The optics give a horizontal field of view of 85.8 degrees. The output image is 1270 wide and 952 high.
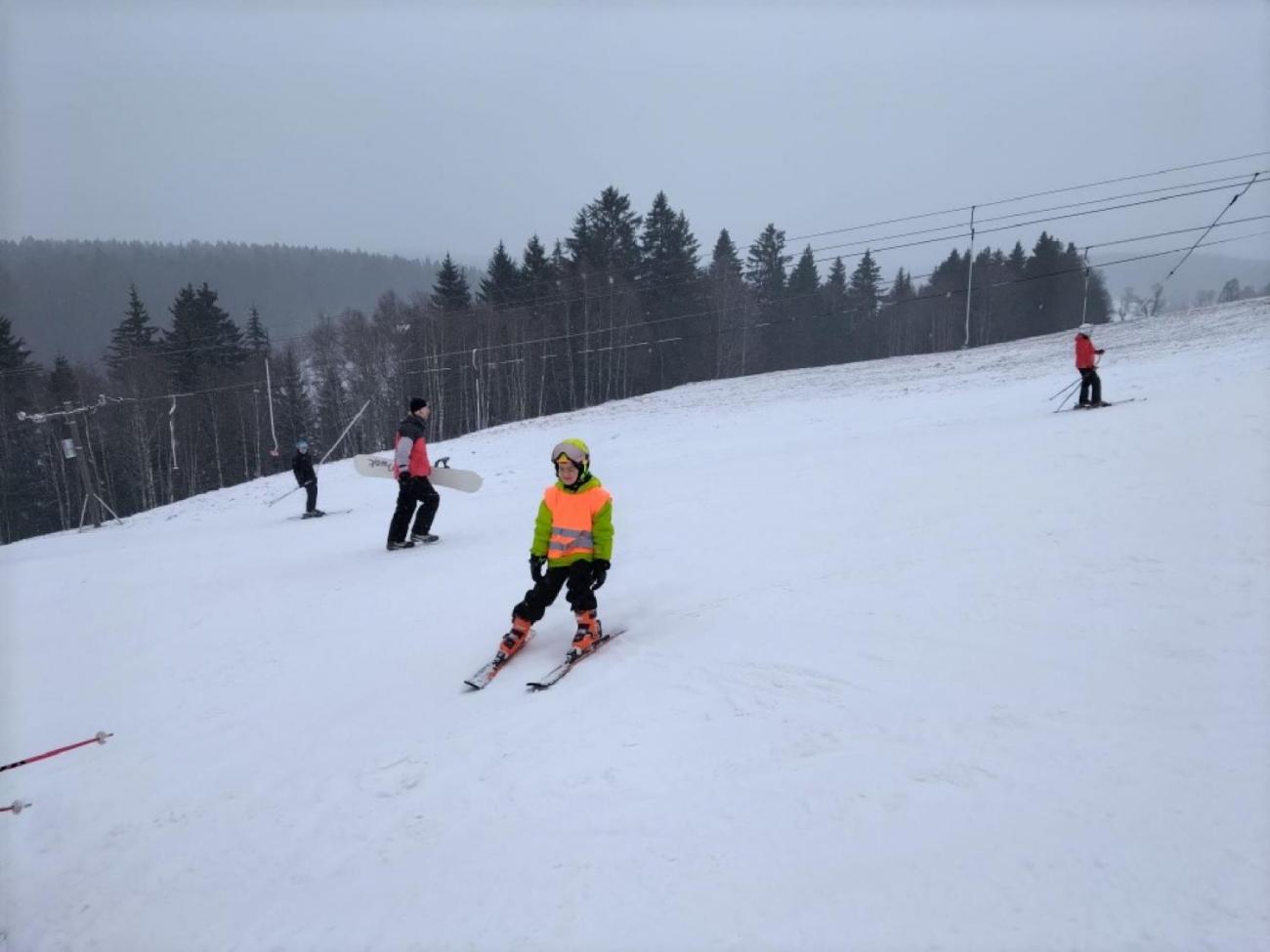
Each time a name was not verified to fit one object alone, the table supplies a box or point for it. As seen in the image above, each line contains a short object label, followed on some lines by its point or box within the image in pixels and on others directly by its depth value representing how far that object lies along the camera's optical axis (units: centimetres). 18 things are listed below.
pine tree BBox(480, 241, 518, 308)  5341
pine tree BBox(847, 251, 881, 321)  7106
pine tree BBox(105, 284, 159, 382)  5353
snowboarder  1032
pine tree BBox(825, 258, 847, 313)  6944
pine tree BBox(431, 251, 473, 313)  5422
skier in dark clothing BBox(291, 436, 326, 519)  1644
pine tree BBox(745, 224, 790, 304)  6519
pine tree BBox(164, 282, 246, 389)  5219
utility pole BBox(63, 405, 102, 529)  2503
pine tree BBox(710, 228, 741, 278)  5894
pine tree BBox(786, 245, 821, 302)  6819
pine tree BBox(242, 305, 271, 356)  6101
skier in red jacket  1362
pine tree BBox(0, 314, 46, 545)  4766
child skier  574
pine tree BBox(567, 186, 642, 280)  5412
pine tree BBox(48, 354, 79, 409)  5166
